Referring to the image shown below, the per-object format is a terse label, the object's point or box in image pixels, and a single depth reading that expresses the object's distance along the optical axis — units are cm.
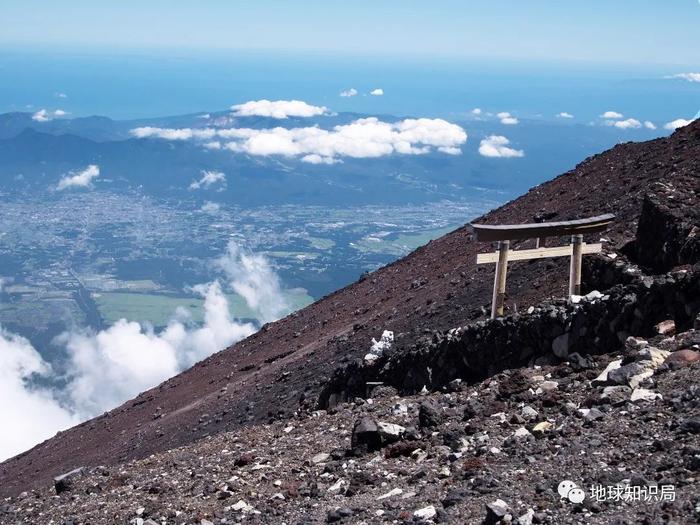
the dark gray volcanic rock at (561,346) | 970
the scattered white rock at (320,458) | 891
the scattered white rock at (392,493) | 722
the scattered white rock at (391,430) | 857
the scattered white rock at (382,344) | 1429
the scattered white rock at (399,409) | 971
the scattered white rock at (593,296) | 984
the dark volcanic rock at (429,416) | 866
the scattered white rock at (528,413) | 811
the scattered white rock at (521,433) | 765
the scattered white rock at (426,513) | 642
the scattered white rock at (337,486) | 786
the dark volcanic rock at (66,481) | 1126
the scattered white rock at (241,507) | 792
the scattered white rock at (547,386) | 861
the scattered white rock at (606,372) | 830
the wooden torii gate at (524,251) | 1131
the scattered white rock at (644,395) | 742
